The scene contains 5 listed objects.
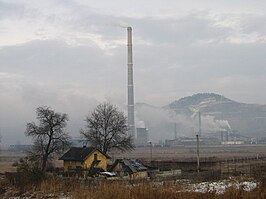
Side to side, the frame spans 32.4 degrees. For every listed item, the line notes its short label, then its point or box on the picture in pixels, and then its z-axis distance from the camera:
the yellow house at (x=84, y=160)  47.09
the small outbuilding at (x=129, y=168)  42.97
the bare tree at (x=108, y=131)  59.00
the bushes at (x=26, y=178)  33.06
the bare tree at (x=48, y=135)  49.81
